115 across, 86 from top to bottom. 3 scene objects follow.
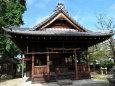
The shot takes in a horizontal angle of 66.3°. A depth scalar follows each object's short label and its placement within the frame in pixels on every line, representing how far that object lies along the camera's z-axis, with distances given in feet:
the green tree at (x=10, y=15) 47.39
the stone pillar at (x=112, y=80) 16.27
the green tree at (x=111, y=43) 49.11
